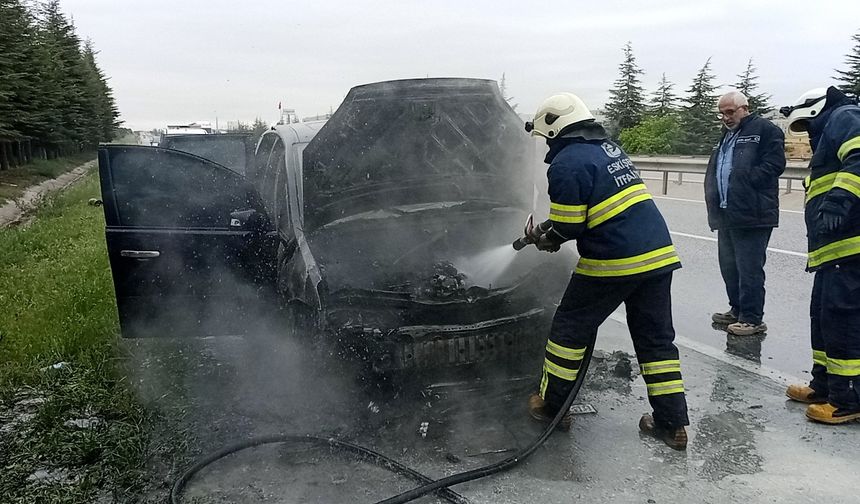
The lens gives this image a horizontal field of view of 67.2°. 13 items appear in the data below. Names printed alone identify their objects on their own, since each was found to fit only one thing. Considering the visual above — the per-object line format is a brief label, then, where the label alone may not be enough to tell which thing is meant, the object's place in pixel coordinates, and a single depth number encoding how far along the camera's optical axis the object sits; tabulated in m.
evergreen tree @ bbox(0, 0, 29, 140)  20.52
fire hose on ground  2.99
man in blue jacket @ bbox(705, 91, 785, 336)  5.29
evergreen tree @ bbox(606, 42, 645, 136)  30.81
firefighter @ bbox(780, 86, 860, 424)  3.72
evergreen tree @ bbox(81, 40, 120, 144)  43.56
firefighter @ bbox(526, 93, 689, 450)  3.43
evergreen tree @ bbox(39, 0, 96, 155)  30.14
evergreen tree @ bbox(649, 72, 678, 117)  35.16
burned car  3.70
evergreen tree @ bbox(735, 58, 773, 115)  26.36
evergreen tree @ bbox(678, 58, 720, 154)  27.70
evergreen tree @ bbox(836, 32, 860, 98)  24.66
